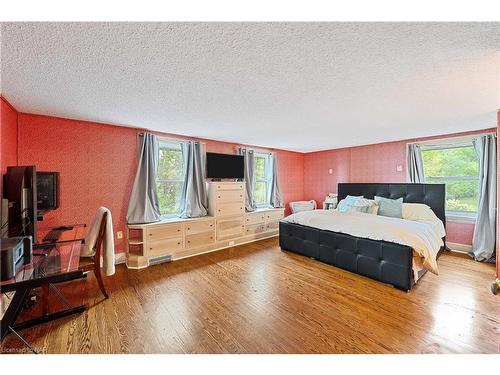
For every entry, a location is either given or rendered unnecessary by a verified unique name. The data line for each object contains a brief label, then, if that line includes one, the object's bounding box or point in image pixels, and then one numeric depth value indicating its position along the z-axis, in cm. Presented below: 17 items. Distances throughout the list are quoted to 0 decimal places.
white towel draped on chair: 223
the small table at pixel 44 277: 145
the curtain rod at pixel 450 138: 358
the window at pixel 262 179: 538
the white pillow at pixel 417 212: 364
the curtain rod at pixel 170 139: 370
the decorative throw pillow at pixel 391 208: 375
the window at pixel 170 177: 386
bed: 253
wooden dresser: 328
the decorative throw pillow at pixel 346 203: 421
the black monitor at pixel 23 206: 175
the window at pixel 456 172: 376
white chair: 569
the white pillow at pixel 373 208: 386
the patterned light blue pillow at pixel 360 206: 391
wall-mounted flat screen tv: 425
